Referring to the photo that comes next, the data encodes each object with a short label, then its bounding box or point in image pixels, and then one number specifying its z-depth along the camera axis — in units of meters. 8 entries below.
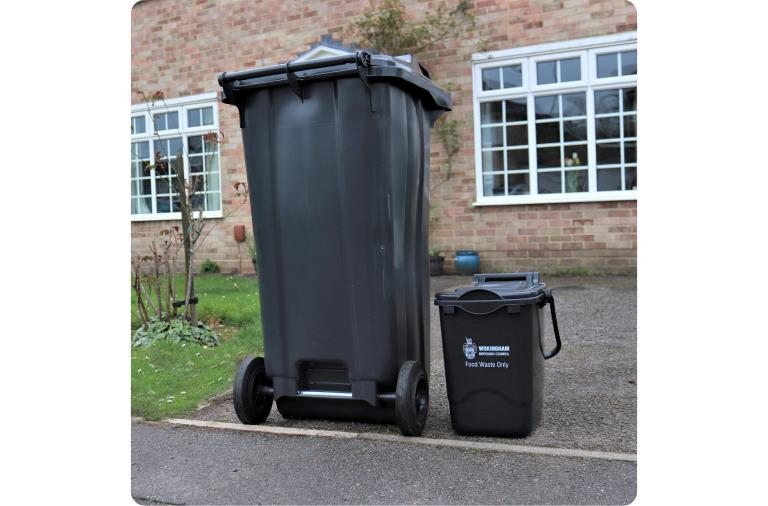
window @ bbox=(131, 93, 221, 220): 11.91
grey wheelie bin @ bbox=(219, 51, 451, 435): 3.56
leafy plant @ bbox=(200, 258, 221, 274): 11.91
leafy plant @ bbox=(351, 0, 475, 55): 10.26
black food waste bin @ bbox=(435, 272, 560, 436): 3.44
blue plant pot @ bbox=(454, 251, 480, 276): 10.12
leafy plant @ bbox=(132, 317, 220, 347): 5.99
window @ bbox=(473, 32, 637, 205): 9.66
